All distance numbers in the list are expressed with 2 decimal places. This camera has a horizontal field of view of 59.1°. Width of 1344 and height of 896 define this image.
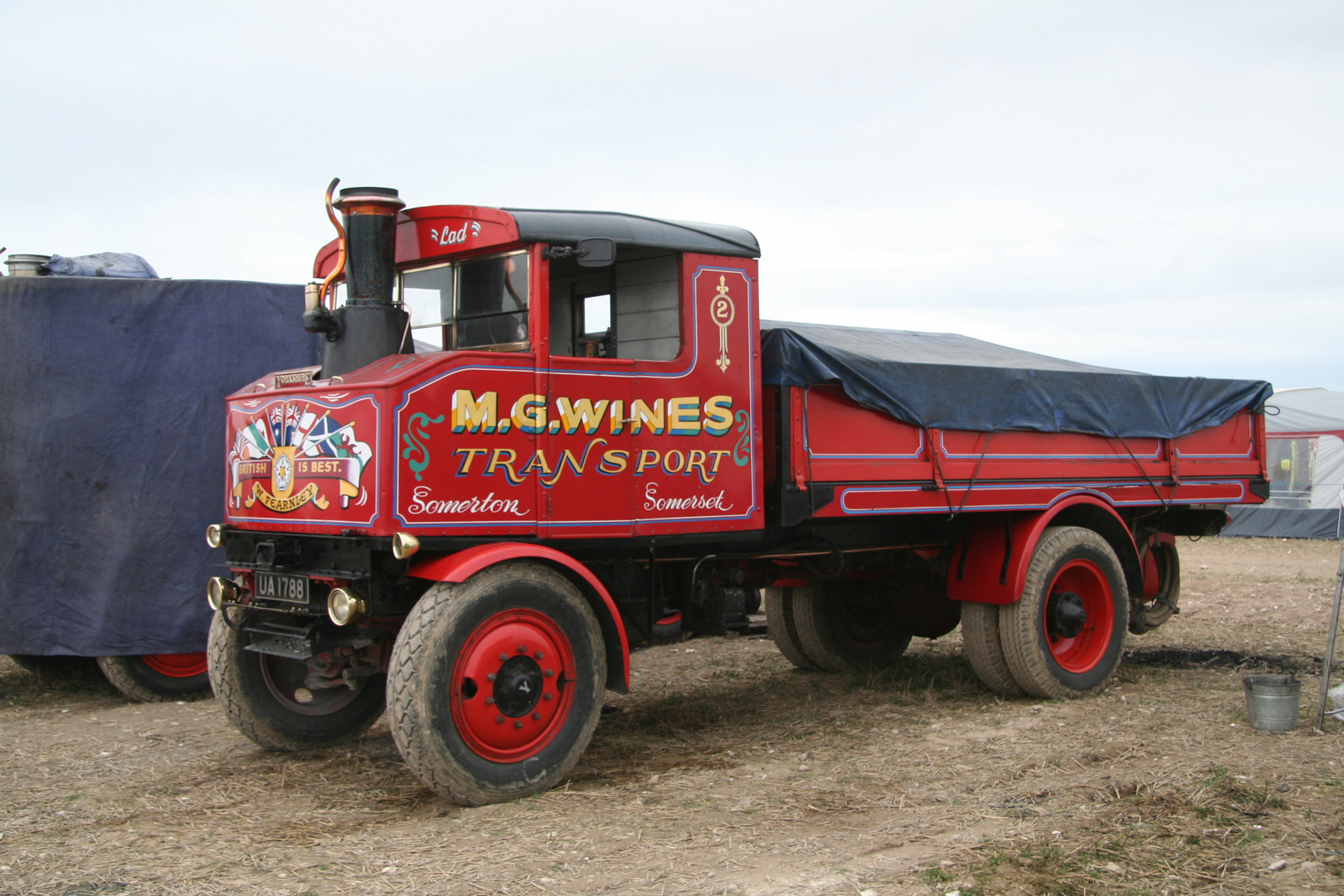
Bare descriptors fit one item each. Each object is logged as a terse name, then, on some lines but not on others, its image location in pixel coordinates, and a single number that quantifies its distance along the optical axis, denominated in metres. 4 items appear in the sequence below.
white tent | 22.73
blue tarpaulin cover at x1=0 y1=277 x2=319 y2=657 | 8.39
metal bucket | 6.75
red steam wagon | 5.65
